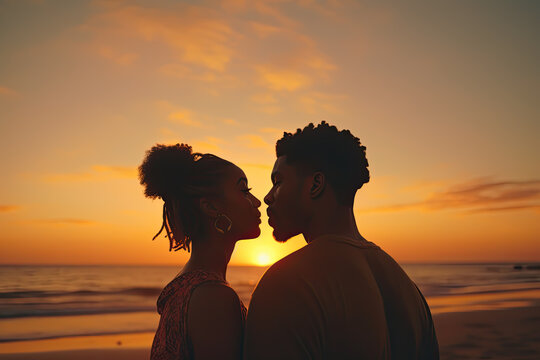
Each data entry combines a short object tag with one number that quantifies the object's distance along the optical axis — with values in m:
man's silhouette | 1.66
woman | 2.21
